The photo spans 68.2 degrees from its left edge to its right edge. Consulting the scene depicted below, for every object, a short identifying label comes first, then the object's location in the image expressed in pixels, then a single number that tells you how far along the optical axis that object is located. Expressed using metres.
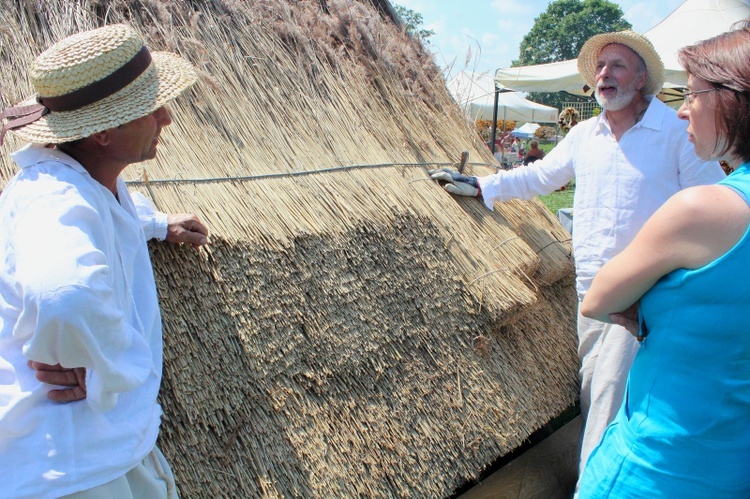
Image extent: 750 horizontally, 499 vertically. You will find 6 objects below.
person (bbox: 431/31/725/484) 2.28
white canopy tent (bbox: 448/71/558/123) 15.97
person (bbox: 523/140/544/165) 12.65
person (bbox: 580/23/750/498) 1.11
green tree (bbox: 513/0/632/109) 55.28
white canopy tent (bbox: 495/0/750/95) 8.17
